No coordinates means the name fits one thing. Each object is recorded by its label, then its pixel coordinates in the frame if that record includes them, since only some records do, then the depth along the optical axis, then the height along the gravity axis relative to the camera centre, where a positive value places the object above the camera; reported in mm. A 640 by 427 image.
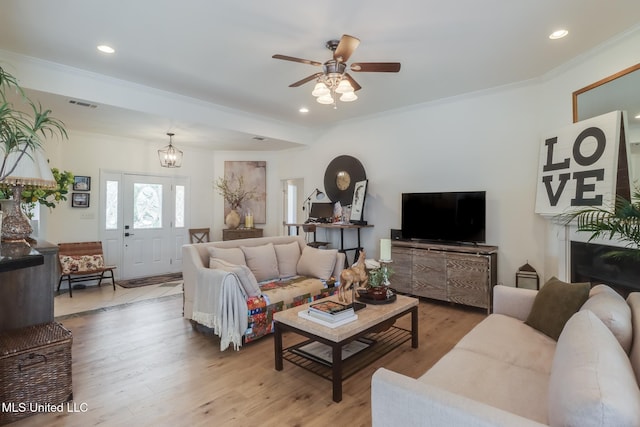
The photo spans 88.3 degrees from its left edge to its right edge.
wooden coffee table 2301 -979
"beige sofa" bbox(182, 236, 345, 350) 3055 -781
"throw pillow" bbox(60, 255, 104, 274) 5004 -849
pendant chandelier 5719 +928
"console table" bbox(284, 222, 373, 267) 5324 -247
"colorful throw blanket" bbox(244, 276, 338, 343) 3199 -935
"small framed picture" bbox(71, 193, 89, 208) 5539 +142
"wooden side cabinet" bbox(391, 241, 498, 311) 4070 -767
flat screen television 4316 -43
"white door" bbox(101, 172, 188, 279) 5980 -250
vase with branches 7250 +426
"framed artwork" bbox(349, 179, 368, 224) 5461 +169
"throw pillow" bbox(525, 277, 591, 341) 2152 -620
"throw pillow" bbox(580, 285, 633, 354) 1551 -493
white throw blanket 3010 -912
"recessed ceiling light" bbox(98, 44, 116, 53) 3158 +1559
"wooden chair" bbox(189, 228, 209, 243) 6943 -519
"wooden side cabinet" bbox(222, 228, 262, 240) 6922 -481
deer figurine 2826 -575
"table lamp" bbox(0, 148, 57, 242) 2008 +176
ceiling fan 2819 +1252
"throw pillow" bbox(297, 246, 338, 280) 4171 -668
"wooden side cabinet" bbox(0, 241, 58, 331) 2373 -635
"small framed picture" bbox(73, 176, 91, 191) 5543 +429
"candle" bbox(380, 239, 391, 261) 3121 -360
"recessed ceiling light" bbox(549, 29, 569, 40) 2920 +1630
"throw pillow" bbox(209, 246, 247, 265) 3705 -504
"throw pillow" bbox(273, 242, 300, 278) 4312 -638
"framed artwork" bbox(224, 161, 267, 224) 7332 +646
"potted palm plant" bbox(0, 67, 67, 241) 1938 +372
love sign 2898 +497
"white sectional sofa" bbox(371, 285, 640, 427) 963 -655
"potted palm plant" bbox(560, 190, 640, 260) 1824 -47
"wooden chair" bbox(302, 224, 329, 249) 5840 -375
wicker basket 2039 -1051
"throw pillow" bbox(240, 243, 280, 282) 3988 -623
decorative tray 2943 -792
